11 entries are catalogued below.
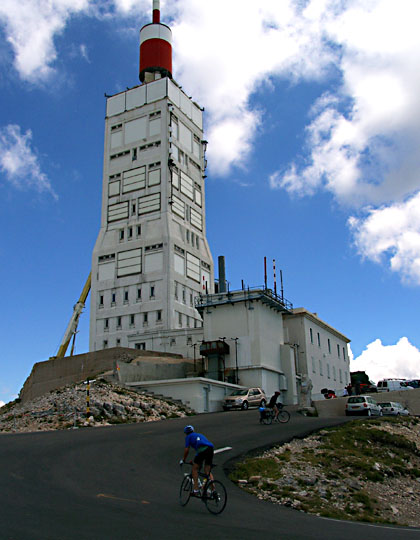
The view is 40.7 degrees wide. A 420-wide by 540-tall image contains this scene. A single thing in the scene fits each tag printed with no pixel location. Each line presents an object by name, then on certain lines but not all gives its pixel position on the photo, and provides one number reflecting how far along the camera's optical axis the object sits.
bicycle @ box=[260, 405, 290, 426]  27.81
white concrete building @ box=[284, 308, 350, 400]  58.50
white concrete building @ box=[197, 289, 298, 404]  49.72
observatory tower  71.94
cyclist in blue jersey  11.37
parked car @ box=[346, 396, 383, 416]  35.72
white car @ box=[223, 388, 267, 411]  38.81
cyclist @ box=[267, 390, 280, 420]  28.50
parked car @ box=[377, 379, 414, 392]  55.81
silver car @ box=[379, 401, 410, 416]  36.79
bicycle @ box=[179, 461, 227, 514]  11.20
